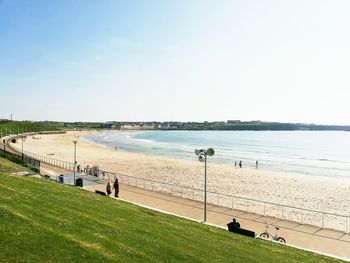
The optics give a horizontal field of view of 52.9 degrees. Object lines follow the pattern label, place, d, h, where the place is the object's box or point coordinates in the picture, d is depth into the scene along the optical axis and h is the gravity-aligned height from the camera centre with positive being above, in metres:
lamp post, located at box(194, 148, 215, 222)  18.56 -1.50
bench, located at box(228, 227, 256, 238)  15.65 -4.83
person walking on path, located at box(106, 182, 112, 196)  24.00 -4.58
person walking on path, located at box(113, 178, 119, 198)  24.10 -4.56
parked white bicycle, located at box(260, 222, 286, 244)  15.99 -5.20
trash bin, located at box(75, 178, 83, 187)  26.79 -4.53
